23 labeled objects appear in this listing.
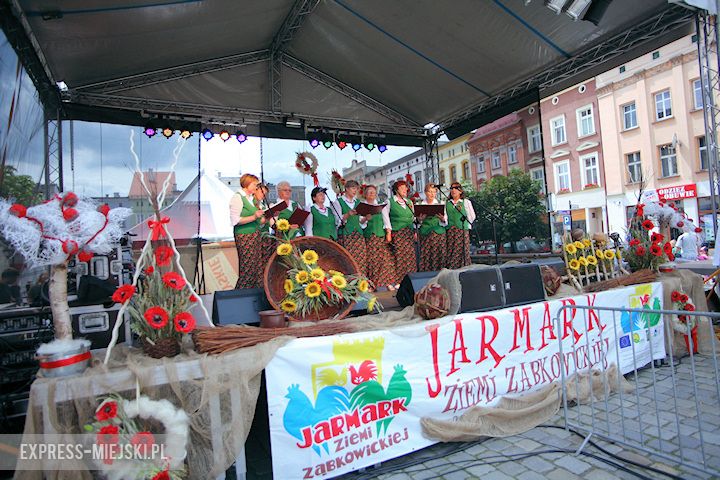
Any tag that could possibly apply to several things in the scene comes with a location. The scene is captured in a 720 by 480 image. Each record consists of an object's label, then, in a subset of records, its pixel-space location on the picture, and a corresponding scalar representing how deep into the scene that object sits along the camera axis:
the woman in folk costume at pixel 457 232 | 4.85
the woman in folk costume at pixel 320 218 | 4.34
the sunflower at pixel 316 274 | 2.74
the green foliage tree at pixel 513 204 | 12.34
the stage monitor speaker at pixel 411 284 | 3.24
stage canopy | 4.35
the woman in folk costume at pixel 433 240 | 4.81
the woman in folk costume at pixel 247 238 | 3.42
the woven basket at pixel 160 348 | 2.00
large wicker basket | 2.86
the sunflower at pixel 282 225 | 2.89
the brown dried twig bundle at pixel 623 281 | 3.63
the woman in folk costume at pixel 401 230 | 4.69
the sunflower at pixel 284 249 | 2.79
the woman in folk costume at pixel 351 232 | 4.42
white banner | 2.06
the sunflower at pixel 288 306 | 2.72
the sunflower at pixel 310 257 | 2.79
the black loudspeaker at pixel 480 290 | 2.76
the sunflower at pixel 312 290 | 2.70
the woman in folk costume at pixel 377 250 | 4.51
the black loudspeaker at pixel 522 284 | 2.98
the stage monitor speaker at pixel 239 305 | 2.84
